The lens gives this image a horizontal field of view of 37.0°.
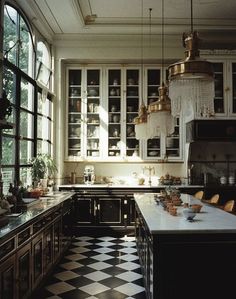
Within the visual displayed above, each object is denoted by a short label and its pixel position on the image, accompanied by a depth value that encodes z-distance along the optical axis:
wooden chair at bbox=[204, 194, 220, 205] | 5.52
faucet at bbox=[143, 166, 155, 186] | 7.75
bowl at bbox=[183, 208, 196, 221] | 3.50
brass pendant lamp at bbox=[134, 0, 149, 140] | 5.19
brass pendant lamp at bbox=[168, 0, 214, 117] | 3.01
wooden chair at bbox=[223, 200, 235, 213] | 4.81
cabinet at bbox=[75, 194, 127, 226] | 6.92
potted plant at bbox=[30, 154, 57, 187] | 5.77
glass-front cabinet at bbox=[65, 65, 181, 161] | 7.58
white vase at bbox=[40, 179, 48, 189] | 5.82
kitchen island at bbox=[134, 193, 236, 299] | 2.99
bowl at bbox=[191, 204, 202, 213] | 4.09
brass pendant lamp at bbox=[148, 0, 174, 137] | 4.28
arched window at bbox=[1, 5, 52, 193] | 4.96
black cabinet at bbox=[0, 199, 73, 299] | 2.80
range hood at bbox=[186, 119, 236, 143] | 6.95
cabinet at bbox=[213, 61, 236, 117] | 7.20
